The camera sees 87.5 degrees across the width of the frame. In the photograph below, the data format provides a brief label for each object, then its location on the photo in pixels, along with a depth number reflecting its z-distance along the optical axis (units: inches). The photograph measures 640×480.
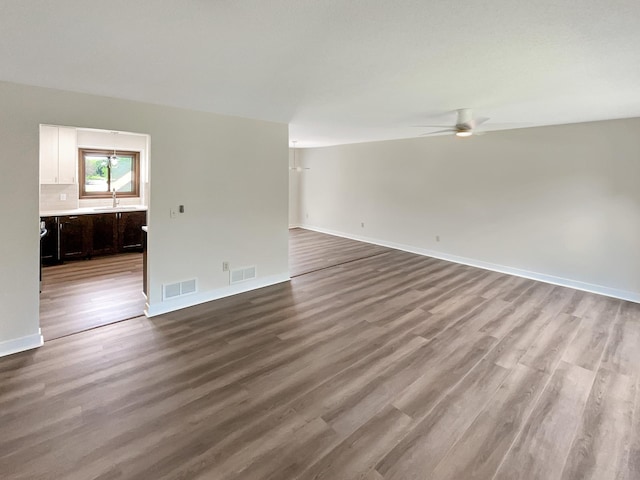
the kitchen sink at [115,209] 248.3
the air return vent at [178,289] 158.4
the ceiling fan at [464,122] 156.5
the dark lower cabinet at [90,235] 228.1
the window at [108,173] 261.0
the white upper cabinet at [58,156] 232.4
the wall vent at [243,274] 183.5
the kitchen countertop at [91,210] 227.8
